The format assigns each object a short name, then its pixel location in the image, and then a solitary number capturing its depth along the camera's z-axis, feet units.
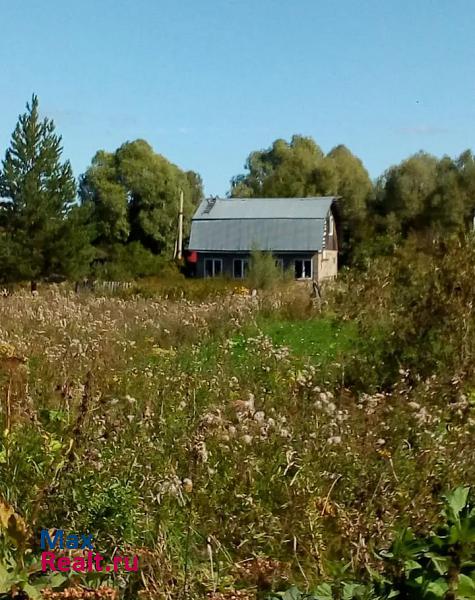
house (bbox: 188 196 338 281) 145.69
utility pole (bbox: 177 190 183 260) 173.03
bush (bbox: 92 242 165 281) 111.76
